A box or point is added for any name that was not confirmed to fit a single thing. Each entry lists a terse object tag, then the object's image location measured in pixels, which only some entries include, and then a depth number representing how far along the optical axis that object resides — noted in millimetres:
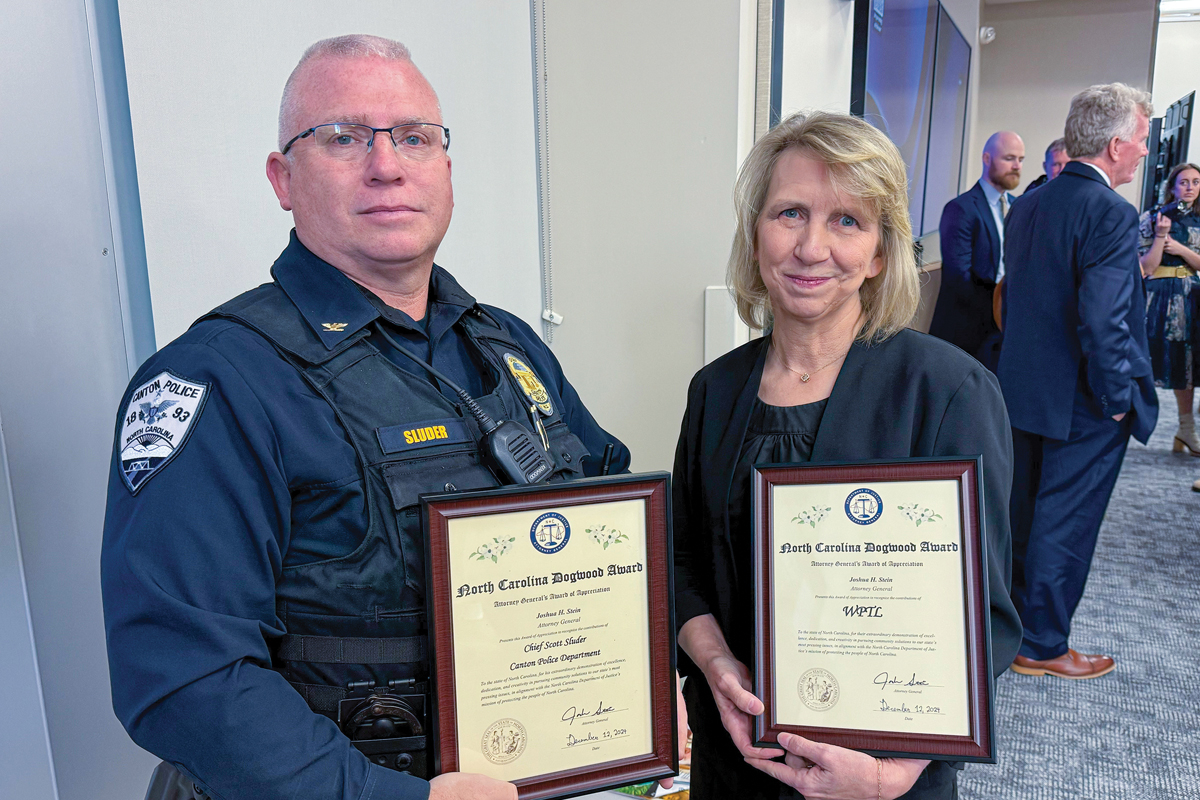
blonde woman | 1071
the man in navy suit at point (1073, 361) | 2434
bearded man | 4191
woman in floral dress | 4801
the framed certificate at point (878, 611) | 942
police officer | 811
